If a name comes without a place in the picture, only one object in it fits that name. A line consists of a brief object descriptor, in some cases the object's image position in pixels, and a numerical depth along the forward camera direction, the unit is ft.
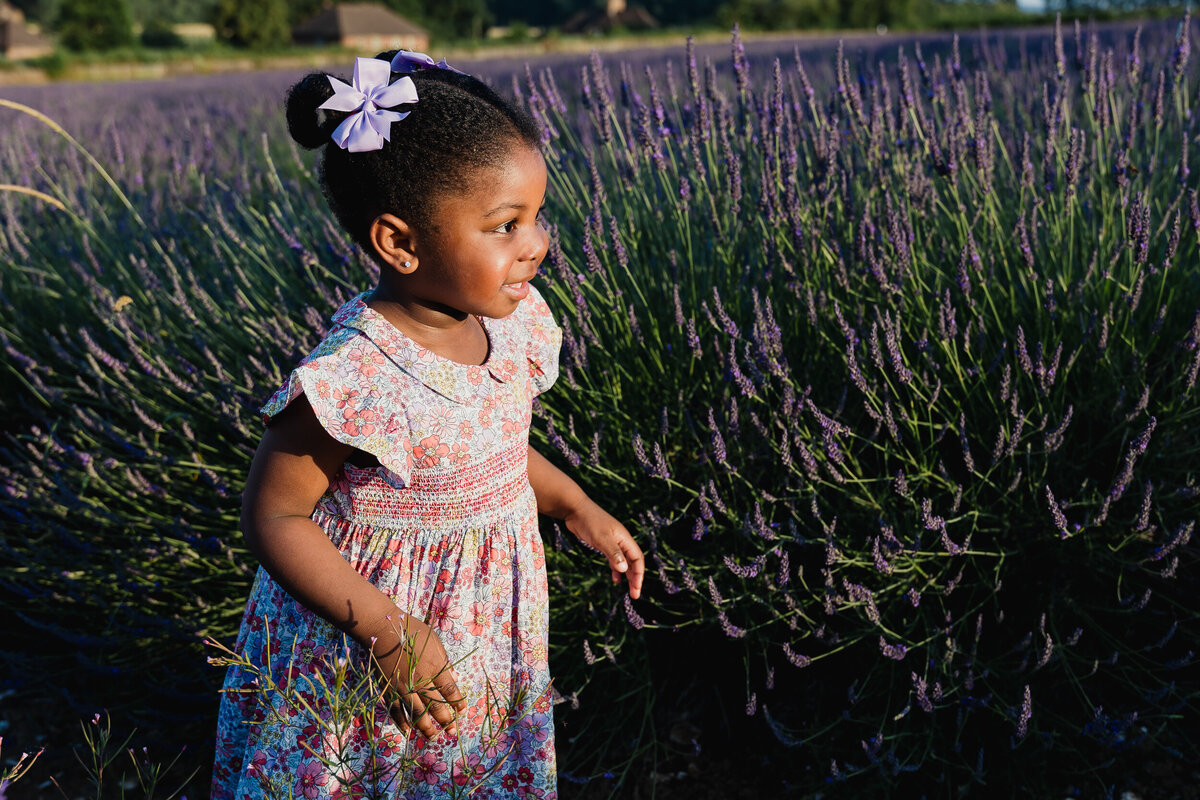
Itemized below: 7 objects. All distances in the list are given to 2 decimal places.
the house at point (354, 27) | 180.75
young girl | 4.10
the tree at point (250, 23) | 132.67
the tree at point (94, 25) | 129.08
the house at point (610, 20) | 179.96
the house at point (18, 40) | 167.84
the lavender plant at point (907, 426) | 5.64
